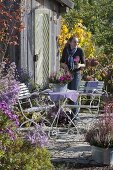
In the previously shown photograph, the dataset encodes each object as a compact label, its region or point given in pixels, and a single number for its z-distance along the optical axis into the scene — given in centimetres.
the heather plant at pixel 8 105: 751
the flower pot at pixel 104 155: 912
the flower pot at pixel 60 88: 1208
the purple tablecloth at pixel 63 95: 1177
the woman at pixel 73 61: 1367
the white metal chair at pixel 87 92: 1273
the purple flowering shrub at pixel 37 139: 775
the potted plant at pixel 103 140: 914
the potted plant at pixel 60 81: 1209
